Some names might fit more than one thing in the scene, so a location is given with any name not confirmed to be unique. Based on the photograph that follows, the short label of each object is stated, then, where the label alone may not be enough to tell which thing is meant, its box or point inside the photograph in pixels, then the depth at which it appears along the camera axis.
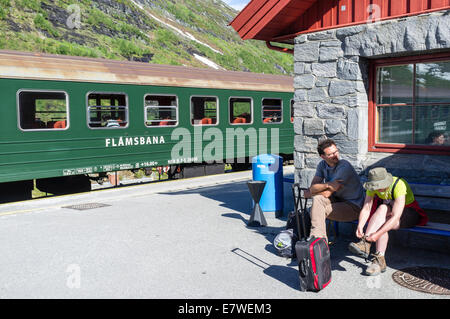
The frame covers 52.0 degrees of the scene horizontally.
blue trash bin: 7.76
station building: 5.93
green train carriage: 9.56
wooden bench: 5.62
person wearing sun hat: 4.87
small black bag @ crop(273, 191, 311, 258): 5.58
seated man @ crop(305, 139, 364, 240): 5.51
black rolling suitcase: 4.43
